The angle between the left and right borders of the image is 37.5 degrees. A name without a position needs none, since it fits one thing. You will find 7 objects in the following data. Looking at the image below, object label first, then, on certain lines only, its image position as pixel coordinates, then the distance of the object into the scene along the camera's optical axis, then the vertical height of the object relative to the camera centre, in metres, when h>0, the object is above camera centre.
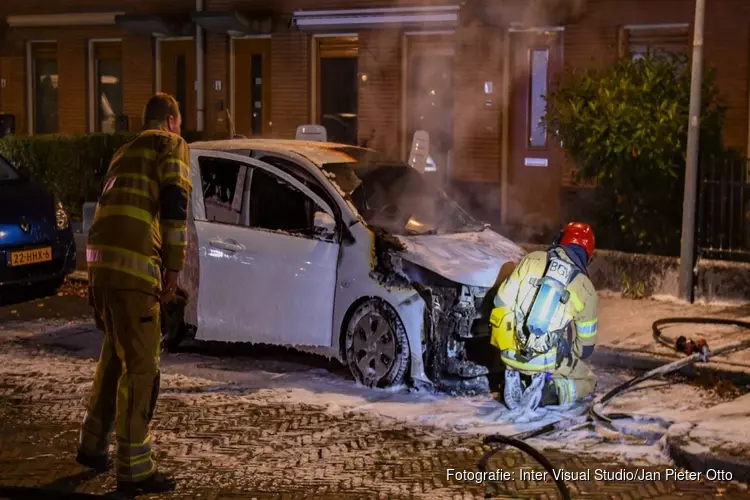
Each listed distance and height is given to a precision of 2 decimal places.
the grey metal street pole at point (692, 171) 10.43 -0.12
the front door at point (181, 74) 19.30 +1.36
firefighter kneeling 7.12 -1.08
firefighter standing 5.62 -0.59
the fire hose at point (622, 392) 6.14 -1.61
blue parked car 9.86 -0.80
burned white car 7.62 -0.78
